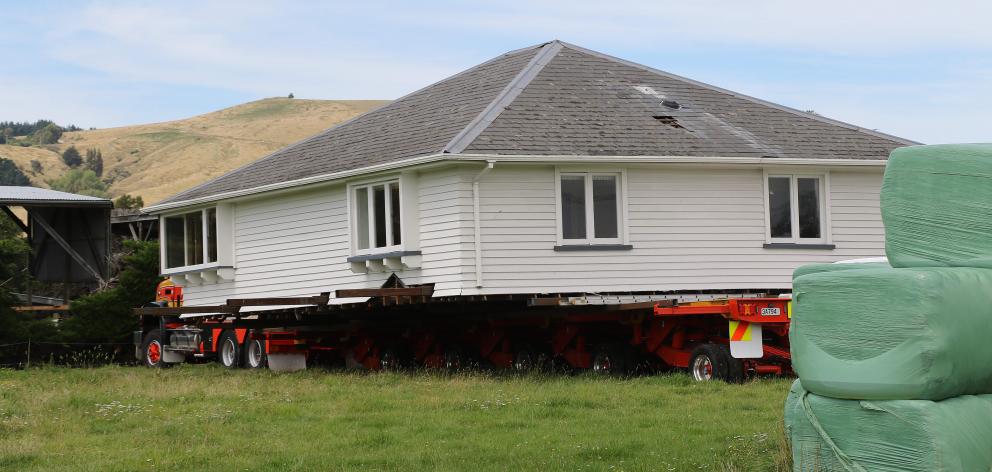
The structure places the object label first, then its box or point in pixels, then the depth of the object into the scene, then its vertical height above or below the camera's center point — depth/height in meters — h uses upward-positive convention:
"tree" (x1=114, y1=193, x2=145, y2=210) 58.09 +3.13
